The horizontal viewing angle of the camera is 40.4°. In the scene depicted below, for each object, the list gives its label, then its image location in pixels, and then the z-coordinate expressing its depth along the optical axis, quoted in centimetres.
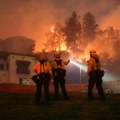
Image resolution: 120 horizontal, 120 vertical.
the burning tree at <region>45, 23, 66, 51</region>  4227
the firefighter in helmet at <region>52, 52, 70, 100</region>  873
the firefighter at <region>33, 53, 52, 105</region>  798
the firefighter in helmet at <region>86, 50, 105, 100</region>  837
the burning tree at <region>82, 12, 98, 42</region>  4304
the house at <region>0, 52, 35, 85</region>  2995
